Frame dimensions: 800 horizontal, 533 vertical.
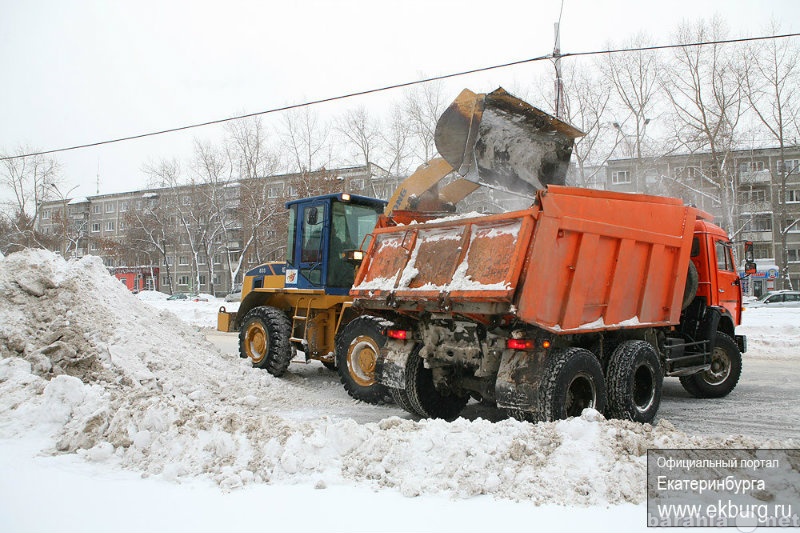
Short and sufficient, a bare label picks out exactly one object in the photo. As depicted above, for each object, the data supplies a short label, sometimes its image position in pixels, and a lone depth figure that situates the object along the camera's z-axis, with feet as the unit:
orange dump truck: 18.13
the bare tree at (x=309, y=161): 142.82
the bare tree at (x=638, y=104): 107.86
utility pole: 50.03
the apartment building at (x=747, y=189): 111.45
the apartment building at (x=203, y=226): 135.61
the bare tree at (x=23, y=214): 146.51
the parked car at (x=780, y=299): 93.88
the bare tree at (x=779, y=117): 104.17
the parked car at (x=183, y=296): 150.46
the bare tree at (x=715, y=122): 104.32
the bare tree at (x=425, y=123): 123.75
